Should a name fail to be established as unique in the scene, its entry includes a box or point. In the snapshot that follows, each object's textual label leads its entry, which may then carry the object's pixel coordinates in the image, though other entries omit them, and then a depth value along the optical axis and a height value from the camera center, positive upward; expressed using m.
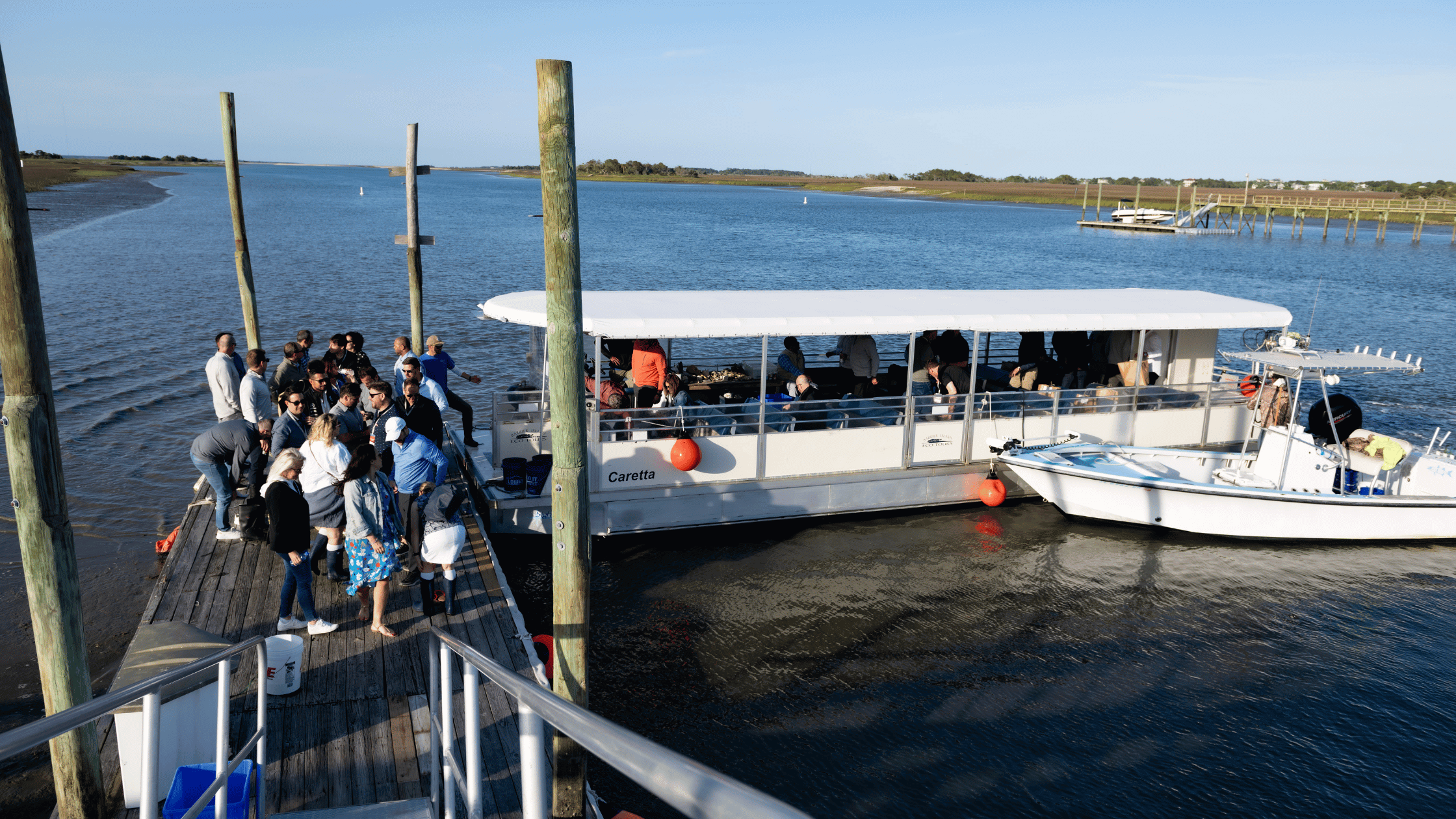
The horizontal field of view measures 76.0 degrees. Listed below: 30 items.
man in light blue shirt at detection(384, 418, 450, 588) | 8.42 -2.39
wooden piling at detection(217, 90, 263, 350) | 14.45 -0.52
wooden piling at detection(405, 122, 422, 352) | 15.30 -0.44
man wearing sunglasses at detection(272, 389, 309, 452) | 8.98 -2.18
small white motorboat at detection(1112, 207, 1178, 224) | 92.12 -0.05
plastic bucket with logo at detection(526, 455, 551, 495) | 11.41 -3.27
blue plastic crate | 4.62 -2.93
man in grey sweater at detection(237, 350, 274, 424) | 10.57 -2.19
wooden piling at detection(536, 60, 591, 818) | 5.25 -1.24
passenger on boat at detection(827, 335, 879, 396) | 13.41 -2.14
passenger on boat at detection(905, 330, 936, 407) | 13.15 -2.20
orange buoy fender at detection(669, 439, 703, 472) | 11.70 -3.05
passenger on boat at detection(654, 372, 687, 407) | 11.91 -2.37
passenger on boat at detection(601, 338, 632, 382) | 13.06 -2.10
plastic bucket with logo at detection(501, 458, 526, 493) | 11.29 -3.21
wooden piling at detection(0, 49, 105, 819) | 4.48 -1.54
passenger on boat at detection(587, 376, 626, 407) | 11.66 -2.30
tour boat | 11.62 -2.79
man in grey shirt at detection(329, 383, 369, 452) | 9.70 -2.18
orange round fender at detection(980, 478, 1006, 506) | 13.14 -3.87
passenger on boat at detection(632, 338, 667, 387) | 11.90 -2.00
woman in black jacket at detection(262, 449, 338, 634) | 7.20 -2.42
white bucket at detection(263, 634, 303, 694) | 6.52 -3.20
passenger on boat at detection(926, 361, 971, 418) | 13.20 -2.31
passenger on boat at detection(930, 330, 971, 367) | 13.72 -1.98
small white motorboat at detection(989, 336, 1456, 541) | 12.91 -3.72
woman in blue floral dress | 7.25 -2.57
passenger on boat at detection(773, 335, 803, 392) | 13.47 -2.21
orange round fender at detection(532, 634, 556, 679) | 9.02 -4.19
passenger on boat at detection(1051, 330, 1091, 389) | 14.48 -2.11
